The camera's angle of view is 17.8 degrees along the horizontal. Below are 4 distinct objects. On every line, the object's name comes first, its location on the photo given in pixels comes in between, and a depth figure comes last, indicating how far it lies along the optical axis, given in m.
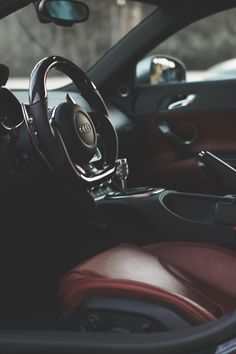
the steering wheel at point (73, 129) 1.55
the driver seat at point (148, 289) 1.46
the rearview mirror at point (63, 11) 1.83
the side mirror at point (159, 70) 2.85
